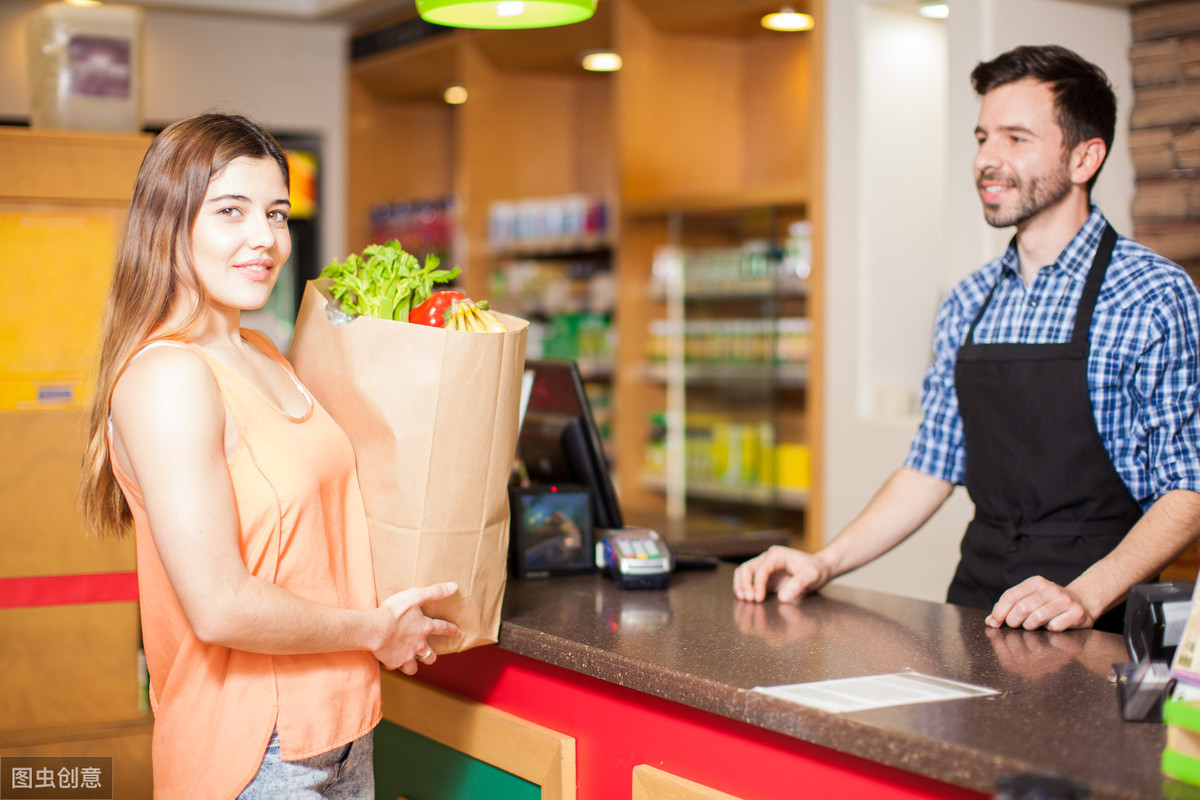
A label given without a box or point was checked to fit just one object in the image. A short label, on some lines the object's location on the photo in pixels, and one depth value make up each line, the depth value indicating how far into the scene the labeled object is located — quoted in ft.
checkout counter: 4.44
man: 7.25
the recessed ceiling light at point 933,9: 14.56
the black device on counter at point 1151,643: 4.71
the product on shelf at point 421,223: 24.43
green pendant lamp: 8.11
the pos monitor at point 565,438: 8.51
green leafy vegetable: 6.00
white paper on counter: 4.93
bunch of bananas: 5.88
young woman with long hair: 4.94
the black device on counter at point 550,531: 8.21
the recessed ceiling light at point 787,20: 18.01
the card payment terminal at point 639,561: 7.73
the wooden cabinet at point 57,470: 10.09
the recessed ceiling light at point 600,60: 21.06
